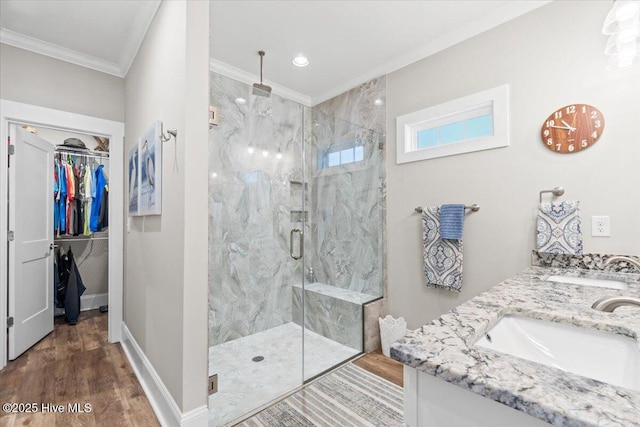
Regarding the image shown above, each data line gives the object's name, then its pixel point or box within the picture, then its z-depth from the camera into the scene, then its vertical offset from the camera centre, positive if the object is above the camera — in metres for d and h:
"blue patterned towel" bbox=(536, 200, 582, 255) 1.77 -0.08
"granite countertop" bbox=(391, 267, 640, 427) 0.45 -0.29
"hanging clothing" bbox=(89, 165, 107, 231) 3.62 +0.24
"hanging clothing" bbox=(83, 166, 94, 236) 3.58 +0.25
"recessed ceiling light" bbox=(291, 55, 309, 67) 2.72 +1.46
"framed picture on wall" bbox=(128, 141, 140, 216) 2.28 +0.30
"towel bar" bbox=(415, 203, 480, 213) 2.24 +0.07
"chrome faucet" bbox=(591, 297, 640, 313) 0.85 -0.26
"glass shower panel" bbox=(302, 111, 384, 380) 2.88 -0.10
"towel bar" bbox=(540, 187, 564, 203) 1.87 +0.16
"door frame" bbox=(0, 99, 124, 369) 2.35 +0.36
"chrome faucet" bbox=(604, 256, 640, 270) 1.59 -0.25
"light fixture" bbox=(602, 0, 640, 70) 1.29 +0.84
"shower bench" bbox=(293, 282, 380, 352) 2.71 -0.91
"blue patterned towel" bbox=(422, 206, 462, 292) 2.28 -0.32
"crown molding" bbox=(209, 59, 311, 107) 2.80 +1.42
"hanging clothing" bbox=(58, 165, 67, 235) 3.41 +0.21
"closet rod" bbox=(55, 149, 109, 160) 3.56 +0.79
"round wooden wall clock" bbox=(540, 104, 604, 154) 1.77 +0.54
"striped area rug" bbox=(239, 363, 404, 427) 1.73 -1.19
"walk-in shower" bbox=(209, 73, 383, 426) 2.58 -0.16
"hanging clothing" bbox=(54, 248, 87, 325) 3.27 -0.78
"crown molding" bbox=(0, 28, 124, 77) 2.36 +1.42
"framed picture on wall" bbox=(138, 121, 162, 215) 1.84 +0.30
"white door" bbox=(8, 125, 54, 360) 2.44 -0.20
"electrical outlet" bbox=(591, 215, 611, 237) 1.72 -0.06
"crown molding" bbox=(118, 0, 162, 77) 2.05 +1.44
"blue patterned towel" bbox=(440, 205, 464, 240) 2.24 -0.04
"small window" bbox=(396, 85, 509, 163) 2.15 +0.73
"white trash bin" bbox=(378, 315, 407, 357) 2.57 -0.99
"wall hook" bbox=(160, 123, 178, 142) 1.63 +0.48
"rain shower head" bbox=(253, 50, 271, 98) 2.69 +1.20
